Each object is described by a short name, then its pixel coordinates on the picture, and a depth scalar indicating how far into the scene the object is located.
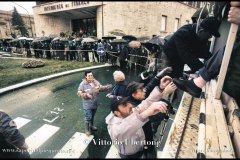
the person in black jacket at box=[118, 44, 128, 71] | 14.01
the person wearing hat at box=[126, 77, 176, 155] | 2.81
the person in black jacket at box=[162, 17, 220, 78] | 3.02
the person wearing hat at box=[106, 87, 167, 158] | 2.04
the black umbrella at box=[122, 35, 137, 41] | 16.80
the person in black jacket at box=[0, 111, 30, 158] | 3.12
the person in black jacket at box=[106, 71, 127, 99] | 4.56
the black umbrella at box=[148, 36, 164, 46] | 12.27
